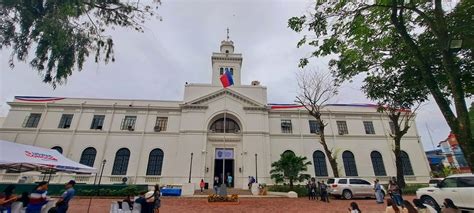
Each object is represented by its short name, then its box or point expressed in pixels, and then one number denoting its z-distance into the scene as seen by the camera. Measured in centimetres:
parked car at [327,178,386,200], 1619
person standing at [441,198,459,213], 629
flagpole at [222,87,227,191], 2325
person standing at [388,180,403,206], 1078
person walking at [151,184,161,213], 906
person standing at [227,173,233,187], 2370
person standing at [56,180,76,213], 740
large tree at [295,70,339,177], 2034
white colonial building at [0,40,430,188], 2395
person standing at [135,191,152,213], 763
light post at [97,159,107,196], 2245
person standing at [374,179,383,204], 1353
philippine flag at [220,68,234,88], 2269
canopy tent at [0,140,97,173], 759
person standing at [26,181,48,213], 704
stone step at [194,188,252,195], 2002
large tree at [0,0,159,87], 615
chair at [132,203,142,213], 753
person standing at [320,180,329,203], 1534
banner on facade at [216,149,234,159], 2542
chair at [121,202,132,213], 767
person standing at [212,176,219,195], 2336
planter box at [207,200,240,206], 1377
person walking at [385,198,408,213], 673
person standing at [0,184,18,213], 680
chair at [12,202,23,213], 701
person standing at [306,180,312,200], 1672
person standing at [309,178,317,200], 1669
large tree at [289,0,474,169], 637
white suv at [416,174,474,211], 900
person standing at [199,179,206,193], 2124
